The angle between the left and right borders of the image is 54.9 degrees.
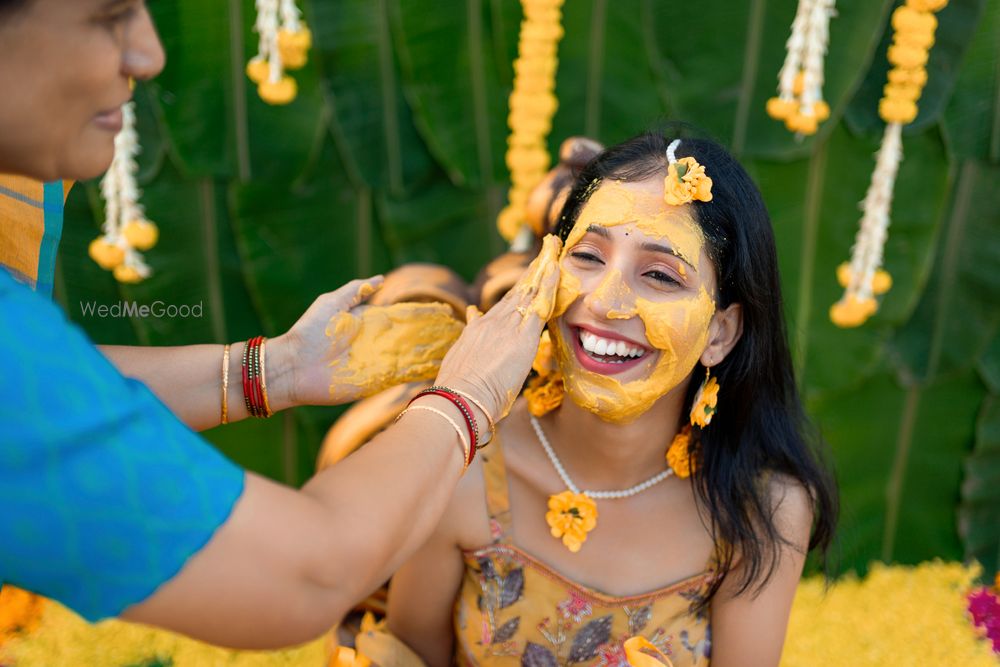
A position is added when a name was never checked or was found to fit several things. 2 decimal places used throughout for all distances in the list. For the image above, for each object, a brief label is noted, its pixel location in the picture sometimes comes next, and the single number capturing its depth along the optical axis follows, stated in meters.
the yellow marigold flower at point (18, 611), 2.96
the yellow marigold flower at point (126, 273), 2.83
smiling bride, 1.85
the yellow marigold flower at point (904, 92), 2.76
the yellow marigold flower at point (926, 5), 2.61
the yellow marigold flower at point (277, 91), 2.64
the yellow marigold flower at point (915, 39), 2.68
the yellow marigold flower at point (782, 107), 2.62
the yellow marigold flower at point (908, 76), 2.74
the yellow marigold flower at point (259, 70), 2.67
